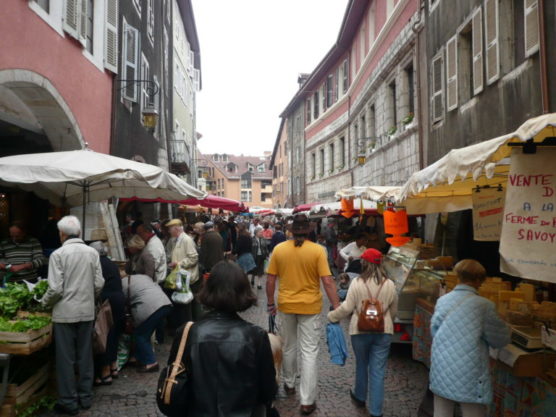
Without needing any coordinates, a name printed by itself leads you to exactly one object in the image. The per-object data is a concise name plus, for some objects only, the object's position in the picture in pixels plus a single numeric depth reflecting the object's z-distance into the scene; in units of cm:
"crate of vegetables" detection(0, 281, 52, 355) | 440
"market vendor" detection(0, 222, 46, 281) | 626
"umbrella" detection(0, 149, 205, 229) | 543
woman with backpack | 449
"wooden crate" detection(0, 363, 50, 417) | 439
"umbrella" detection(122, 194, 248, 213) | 1225
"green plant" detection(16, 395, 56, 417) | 451
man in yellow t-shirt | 470
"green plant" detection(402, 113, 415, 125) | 1385
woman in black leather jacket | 228
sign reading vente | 325
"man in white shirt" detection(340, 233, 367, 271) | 839
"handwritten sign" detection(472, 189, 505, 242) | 532
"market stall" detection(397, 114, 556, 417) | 326
